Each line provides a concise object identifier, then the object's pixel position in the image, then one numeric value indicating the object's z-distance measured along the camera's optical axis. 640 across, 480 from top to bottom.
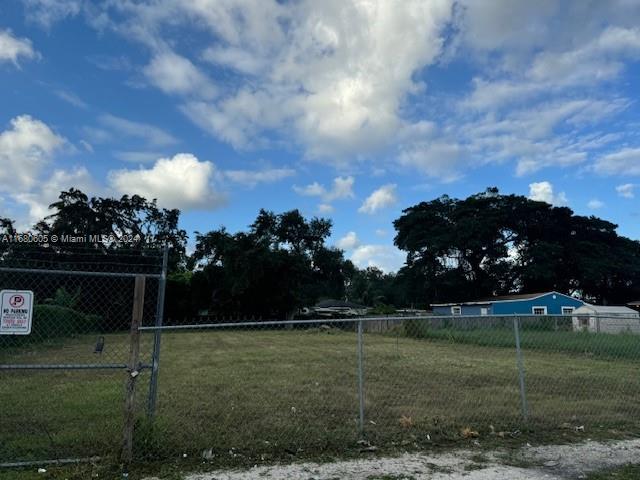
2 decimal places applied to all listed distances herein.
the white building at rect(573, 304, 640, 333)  36.81
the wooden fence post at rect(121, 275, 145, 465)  4.85
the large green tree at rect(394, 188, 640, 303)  53.00
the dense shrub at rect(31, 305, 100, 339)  14.85
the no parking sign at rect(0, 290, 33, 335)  4.86
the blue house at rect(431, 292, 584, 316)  40.69
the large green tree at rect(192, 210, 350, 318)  41.94
